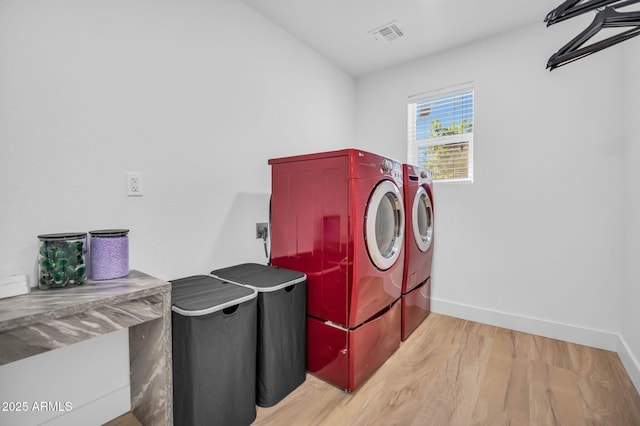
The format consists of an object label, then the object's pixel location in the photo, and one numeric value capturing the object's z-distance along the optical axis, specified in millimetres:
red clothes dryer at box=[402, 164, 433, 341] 2146
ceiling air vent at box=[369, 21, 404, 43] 2336
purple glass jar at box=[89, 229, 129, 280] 1235
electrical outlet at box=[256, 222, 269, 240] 2158
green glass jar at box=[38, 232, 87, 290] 1107
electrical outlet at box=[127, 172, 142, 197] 1471
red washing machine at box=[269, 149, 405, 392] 1573
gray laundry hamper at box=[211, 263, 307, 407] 1479
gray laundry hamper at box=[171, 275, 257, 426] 1172
